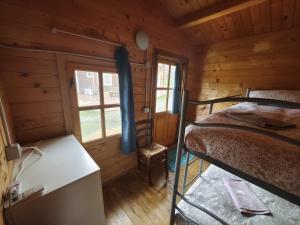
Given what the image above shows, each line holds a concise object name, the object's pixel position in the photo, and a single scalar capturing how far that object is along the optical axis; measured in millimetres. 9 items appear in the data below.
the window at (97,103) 1524
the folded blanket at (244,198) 1008
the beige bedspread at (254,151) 542
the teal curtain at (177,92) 2619
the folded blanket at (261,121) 736
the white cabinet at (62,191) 710
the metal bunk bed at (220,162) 556
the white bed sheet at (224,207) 953
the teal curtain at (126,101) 1657
